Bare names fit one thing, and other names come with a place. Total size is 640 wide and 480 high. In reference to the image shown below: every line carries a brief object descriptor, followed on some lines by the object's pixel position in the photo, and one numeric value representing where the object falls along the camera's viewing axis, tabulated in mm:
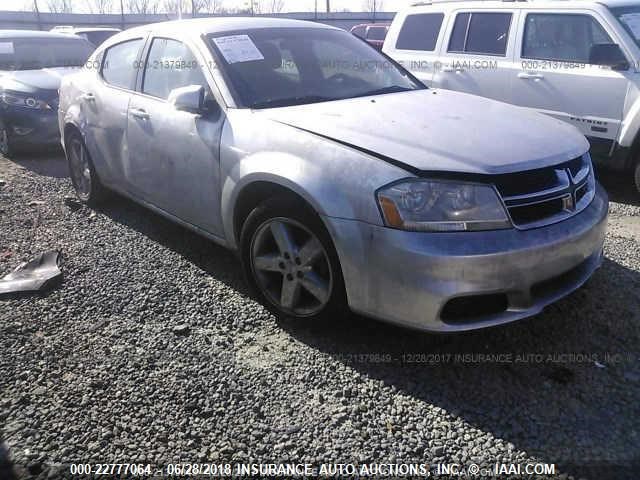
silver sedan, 2328
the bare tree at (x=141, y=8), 36353
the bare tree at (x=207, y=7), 39844
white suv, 4957
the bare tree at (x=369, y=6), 39984
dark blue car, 6859
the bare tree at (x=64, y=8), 37931
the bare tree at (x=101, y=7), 37156
